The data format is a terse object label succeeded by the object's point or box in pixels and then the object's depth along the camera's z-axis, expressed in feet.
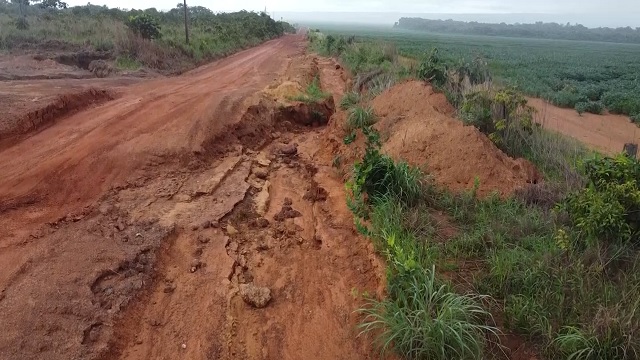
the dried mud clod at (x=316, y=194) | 20.30
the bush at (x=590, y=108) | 53.16
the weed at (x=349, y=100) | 32.58
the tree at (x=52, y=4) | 126.72
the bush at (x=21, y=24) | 63.85
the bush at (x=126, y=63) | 48.21
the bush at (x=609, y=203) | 11.70
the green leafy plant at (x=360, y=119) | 27.04
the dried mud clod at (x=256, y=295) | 12.76
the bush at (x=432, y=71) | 30.81
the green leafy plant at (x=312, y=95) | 33.92
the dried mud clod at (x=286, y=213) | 18.35
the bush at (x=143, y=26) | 59.16
